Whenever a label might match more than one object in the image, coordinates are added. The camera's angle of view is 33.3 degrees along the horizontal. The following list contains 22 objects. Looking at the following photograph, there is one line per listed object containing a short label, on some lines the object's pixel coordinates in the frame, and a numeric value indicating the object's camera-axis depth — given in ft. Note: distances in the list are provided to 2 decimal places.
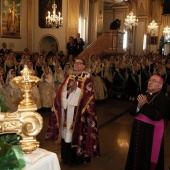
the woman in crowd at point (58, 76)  32.83
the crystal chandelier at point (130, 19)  64.34
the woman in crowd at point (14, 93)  25.07
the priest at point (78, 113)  15.20
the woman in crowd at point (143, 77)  39.32
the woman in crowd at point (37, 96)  28.60
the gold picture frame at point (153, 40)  91.56
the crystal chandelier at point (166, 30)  90.99
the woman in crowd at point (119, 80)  39.63
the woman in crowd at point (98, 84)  36.10
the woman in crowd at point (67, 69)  32.62
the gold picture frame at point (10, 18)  51.75
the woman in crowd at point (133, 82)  38.43
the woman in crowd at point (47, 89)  30.01
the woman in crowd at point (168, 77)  35.68
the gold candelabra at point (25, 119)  5.06
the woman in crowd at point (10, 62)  33.80
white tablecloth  5.00
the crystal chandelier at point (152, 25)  80.73
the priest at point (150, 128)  11.75
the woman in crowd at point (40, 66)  34.35
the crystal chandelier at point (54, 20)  48.32
